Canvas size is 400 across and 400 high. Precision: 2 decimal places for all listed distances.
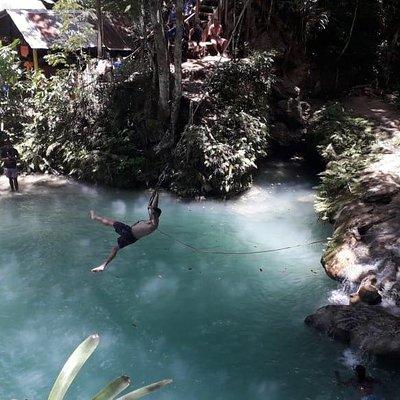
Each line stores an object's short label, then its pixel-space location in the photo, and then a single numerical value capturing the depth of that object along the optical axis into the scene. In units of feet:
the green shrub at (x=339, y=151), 41.63
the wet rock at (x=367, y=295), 29.22
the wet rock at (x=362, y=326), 25.64
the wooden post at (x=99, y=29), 53.26
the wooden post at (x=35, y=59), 64.85
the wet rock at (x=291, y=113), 56.44
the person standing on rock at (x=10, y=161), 46.68
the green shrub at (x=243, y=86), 52.75
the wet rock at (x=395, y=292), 29.06
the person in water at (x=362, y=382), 23.61
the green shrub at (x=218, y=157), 47.60
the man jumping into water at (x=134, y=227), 25.46
